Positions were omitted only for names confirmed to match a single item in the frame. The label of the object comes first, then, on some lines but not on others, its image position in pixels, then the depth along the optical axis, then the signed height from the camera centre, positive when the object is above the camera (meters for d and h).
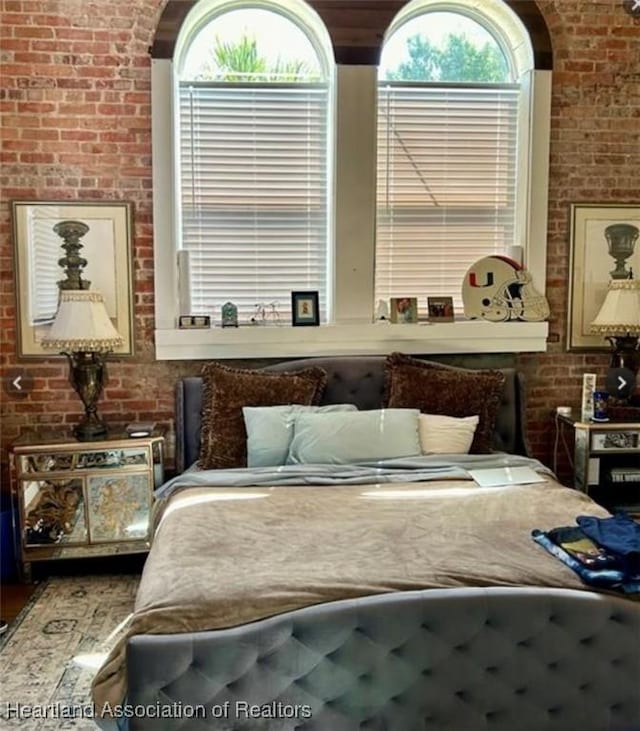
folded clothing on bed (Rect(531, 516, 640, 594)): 2.35 -0.86
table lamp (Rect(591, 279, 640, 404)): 4.16 -0.10
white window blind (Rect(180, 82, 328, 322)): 4.25 +0.67
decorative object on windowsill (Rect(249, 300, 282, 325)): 4.36 -0.06
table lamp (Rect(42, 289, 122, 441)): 3.73 -0.20
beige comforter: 2.20 -0.87
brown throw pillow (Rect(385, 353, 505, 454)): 3.87 -0.49
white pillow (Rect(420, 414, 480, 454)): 3.72 -0.68
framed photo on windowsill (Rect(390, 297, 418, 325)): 4.32 -0.04
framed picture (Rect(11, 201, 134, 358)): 4.03 +0.25
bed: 2.13 -1.03
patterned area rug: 2.63 -1.48
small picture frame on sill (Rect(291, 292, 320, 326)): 4.25 -0.03
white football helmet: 4.36 +0.07
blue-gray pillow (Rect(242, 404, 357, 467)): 3.62 -0.66
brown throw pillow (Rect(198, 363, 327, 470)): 3.75 -0.51
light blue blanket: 3.38 -0.81
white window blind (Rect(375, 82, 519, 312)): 4.38 +0.75
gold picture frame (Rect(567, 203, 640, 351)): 4.42 +0.26
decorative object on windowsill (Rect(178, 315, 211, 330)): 4.16 -0.11
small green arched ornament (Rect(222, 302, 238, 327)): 4.22 -0.07
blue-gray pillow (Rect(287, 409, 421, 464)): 3.60 -0.68
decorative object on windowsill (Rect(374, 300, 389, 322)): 4.41 -0.04
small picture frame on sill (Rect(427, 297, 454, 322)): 4.39 -0.04
